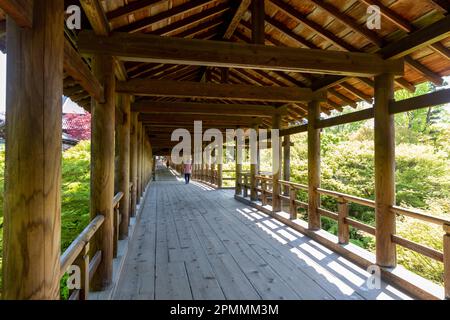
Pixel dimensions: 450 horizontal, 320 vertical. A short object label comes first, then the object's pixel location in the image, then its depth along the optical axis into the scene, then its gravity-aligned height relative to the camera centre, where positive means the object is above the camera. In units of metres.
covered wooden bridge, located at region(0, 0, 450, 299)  1.23 +0.35
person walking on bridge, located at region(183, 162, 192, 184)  16.30 -0.38
